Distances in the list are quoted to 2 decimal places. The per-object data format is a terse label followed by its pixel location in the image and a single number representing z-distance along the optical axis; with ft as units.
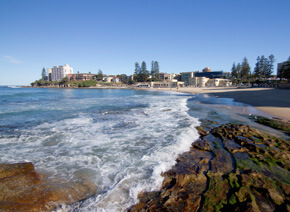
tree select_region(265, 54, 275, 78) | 222.48
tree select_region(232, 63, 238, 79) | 277.44
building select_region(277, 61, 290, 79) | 138.41
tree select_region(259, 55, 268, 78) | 225.76
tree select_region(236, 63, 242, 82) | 276.29
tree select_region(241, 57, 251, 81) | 253.44
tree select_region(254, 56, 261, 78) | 227.81
